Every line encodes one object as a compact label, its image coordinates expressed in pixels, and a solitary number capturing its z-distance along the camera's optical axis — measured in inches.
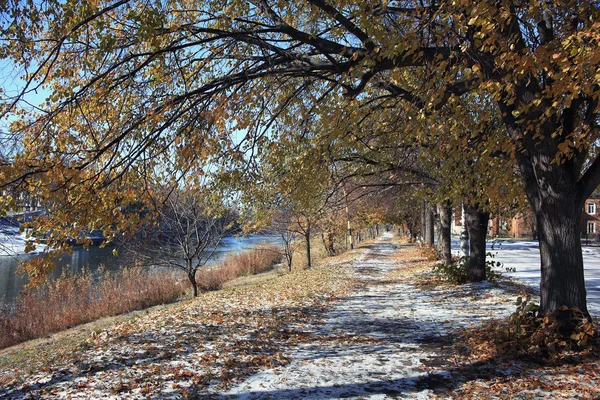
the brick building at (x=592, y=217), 2335.1
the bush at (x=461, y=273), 487.2
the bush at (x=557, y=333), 216.4
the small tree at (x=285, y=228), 854.3
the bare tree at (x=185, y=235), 574.6
